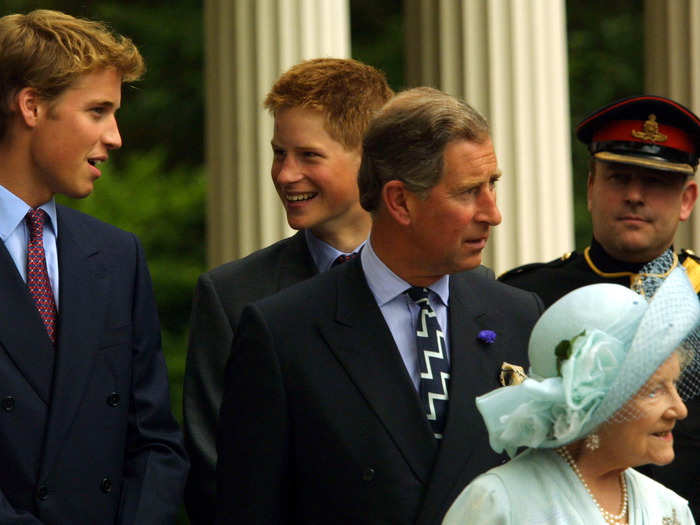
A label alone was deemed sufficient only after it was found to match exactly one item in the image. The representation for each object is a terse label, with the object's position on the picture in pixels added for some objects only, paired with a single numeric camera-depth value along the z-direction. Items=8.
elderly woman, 7.62
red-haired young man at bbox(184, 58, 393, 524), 10.07
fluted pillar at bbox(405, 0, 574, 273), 17.23
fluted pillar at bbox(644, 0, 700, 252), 19.47
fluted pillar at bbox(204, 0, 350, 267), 17.06
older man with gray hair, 8.71
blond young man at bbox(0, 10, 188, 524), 9.07
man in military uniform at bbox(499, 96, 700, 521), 10.85
